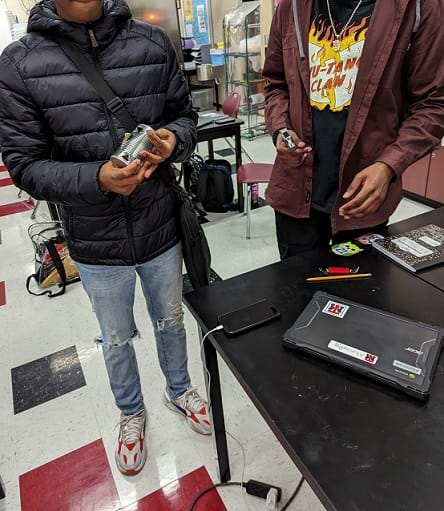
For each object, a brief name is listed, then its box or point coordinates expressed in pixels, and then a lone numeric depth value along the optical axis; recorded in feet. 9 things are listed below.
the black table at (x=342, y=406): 1.80
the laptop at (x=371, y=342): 2.21
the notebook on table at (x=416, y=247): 3.27
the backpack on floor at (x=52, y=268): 7.53
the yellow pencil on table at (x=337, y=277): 3.17
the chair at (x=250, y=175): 8.20
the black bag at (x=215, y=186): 9.74
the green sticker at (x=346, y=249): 3.50
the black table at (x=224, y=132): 9.07
